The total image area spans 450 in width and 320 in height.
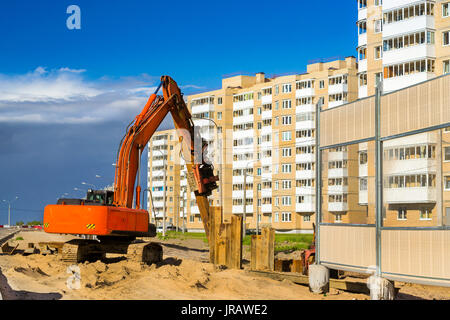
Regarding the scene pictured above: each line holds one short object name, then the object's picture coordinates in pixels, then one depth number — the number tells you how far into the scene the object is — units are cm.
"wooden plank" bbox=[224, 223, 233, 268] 2609
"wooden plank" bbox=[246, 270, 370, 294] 1948
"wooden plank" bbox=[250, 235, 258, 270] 2627
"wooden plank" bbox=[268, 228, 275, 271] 2615
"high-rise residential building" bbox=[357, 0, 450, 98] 5747
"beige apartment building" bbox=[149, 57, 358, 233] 9631
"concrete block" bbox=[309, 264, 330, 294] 1898
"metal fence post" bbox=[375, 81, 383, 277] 1609
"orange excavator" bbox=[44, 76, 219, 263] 2450
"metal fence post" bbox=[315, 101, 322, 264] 1919
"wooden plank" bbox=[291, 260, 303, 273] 2671
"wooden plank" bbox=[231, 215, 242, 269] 2583
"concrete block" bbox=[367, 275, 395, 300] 1606
